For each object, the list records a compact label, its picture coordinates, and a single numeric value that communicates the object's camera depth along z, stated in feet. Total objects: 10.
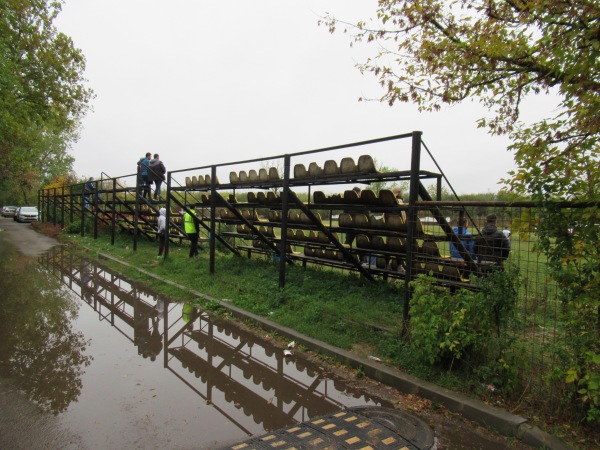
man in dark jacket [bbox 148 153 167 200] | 43.45
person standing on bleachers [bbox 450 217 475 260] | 16.46
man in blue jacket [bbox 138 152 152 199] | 42.57
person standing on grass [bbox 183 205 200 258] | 38.06
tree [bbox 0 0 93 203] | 50.66
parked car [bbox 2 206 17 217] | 193.98
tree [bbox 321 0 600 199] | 9.88
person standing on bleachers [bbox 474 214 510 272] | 13.35
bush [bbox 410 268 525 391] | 11.63
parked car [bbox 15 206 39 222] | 132.87
